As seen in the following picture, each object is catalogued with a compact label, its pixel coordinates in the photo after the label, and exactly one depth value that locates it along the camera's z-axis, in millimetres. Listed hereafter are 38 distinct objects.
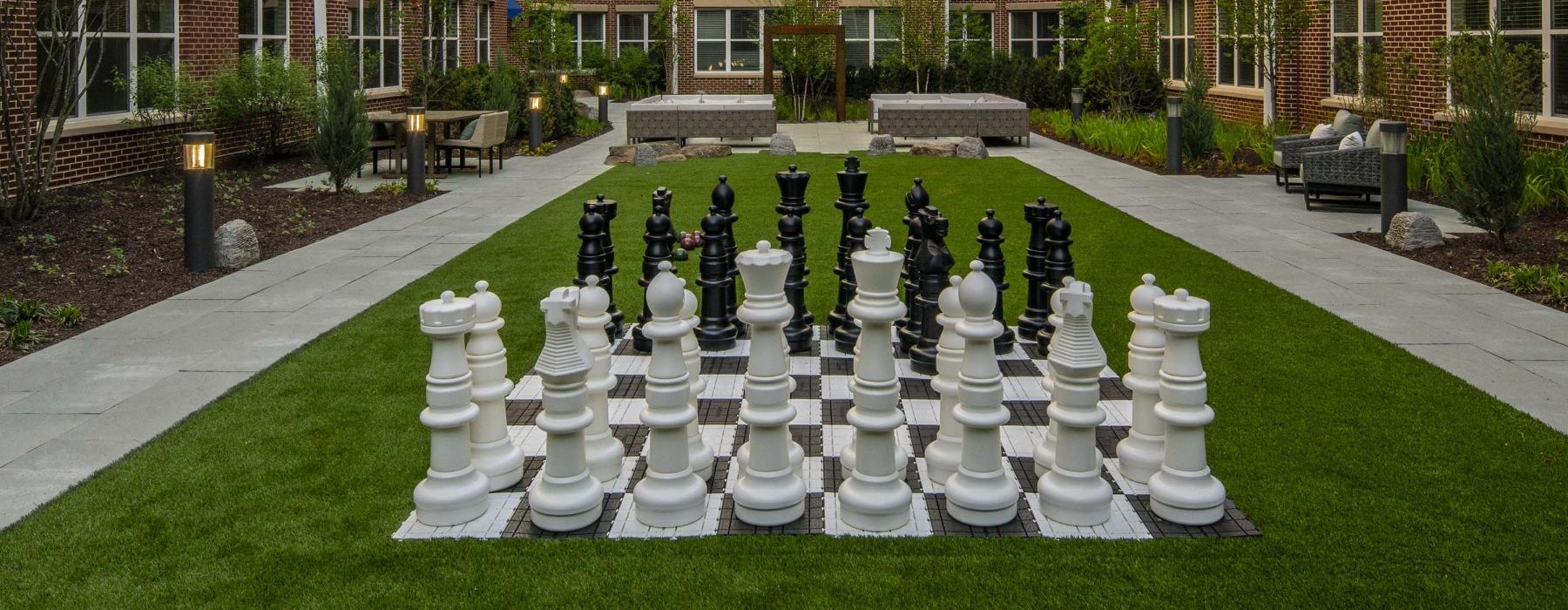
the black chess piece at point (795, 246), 5816
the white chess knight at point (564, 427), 3465
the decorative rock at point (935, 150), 18875
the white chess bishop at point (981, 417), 3494
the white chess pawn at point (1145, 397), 3883
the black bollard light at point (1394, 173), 10164
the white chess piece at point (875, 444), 3508
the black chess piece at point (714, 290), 5598
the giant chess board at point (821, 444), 3566
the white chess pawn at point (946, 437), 3910
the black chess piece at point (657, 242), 5539
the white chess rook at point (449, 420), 3545
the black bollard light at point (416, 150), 13703
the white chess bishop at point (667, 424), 3477
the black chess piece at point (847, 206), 6031
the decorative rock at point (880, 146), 19312
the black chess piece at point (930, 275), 5270
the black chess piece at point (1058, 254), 5707
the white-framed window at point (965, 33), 32812
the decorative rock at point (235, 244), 8883
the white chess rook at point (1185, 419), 3533
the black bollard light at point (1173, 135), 15672
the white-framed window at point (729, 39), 35500
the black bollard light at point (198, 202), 8688
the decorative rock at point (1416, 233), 9328
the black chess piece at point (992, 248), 5488
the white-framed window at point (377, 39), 20656
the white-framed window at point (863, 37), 34875
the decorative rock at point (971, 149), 18516
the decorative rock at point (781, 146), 19344
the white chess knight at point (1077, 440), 3547
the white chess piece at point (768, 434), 3523
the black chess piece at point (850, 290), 5758
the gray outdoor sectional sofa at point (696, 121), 21281
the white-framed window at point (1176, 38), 24234
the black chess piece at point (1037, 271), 5836
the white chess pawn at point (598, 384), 3941
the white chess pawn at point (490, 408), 3900
